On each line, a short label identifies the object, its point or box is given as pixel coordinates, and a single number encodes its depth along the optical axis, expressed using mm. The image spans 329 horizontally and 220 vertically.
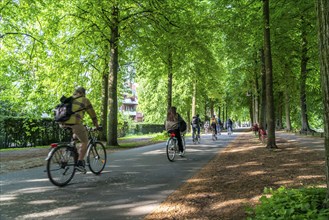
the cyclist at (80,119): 7219
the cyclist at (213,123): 23911
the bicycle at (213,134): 23856
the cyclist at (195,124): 20422
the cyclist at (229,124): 32600
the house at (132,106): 100406
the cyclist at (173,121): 11766
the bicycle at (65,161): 6828
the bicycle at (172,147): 11242
